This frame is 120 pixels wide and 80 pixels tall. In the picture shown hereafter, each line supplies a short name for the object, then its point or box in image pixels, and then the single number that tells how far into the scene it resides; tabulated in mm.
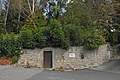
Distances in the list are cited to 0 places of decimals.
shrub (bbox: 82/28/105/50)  8381
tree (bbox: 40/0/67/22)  12592
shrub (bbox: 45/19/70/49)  8291
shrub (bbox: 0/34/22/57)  8516
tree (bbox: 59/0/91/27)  9449
